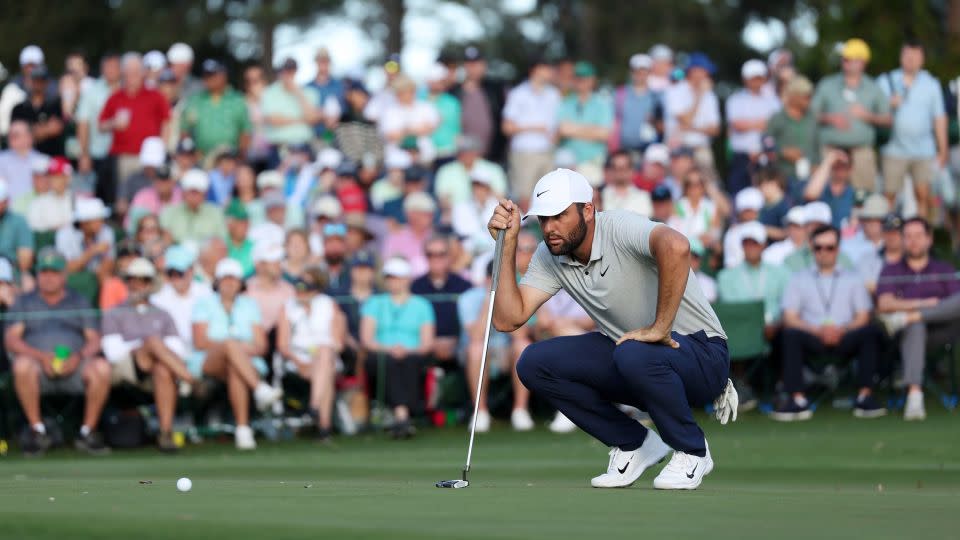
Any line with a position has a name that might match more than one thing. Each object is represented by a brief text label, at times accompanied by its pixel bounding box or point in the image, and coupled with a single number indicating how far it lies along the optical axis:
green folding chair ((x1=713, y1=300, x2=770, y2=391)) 28.92
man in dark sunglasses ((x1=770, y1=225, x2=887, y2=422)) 28.17
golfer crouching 15.66
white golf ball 15.57
